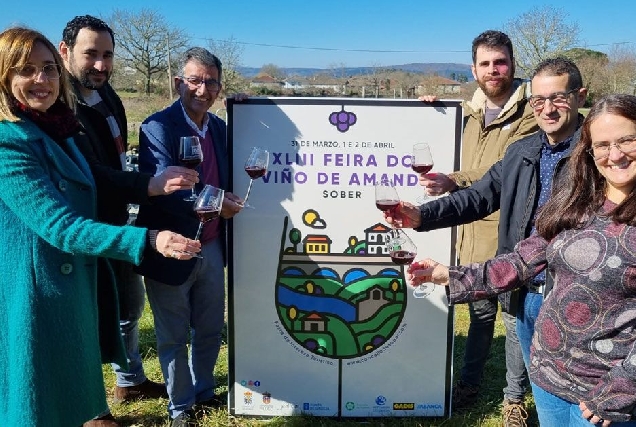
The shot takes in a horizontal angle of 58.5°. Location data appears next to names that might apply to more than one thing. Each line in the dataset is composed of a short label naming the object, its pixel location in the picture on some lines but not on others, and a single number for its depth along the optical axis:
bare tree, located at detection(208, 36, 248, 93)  38.06
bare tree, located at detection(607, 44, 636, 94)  38.72
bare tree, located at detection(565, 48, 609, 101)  39.47
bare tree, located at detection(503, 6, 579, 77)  41.28
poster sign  3.54
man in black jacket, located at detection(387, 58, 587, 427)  2.87
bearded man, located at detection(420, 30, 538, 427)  3.62
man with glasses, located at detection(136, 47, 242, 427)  3.36
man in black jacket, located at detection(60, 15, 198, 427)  3.12
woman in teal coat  2.36
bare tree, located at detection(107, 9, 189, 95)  46.75
